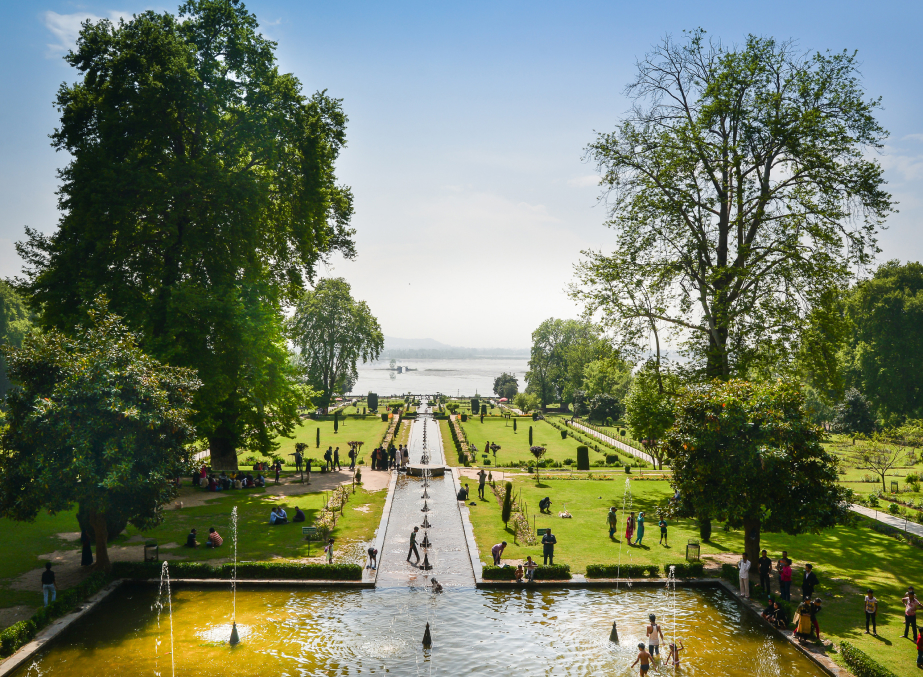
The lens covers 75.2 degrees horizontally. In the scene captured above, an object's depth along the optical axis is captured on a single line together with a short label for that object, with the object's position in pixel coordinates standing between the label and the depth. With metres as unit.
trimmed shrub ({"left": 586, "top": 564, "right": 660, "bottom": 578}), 19.45
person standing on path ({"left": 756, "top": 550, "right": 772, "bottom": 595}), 18.31
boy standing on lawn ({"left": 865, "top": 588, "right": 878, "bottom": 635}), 15.73
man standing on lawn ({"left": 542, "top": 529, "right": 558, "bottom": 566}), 20.81
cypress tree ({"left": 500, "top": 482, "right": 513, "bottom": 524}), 25.61
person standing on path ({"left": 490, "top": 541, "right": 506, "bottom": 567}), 20.58
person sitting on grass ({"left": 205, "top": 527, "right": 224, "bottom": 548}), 21.94
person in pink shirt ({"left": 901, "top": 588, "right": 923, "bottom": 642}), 15.30
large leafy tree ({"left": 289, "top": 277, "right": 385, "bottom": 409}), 70.69
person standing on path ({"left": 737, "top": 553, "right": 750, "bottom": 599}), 18.20
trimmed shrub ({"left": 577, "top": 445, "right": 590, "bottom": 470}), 41.12
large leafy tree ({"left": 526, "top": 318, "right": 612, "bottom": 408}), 87.12
